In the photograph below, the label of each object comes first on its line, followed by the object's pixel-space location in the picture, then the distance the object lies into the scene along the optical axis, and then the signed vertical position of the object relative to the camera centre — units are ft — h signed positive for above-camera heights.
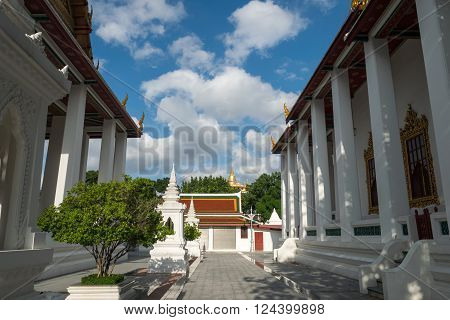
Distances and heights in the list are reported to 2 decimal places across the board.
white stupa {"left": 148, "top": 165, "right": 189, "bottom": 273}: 40.87 -1.59
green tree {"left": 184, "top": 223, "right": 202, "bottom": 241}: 60.88 -0.08
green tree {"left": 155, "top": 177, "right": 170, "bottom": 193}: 194.80 +28.54
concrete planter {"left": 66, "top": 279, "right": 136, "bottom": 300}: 18.22 -3.30
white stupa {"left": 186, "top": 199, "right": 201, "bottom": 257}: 68.85 -2.36
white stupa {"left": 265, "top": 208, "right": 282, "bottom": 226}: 120.23 +4.25
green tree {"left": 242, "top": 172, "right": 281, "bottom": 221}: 141.79 +16.72
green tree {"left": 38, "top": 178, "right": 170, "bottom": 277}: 19.38 +0.83
